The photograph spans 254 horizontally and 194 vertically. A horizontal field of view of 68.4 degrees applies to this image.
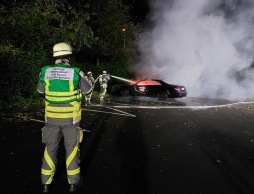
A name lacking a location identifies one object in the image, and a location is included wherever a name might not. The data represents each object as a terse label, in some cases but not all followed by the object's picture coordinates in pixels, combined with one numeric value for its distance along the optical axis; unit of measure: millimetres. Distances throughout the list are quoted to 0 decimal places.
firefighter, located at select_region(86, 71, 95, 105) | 8527
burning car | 11180
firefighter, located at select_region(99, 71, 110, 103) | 10221
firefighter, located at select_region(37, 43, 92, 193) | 2553
